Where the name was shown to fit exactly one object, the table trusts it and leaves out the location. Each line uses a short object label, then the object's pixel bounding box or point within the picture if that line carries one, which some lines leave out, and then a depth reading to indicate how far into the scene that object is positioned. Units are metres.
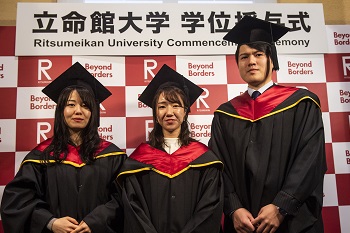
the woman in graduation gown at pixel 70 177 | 2.31
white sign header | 3.36
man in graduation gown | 2.18
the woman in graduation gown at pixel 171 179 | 2.25
